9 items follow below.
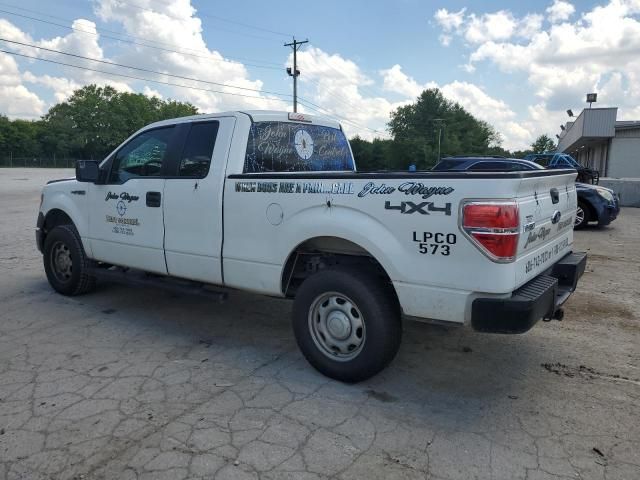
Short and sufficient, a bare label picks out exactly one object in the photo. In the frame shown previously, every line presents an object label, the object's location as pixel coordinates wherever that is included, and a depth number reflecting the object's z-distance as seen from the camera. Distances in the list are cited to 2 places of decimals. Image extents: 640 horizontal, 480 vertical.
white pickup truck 2.89
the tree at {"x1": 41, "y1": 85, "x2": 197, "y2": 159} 88.94
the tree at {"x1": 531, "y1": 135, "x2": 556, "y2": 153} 109.69
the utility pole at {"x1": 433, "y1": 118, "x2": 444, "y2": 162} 83.18
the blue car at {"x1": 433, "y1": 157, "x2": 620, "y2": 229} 10.96
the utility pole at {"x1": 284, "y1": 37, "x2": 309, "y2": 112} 46.19
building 28.41
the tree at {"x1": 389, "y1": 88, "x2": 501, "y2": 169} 84.25
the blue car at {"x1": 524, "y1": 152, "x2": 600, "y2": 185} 18.97
